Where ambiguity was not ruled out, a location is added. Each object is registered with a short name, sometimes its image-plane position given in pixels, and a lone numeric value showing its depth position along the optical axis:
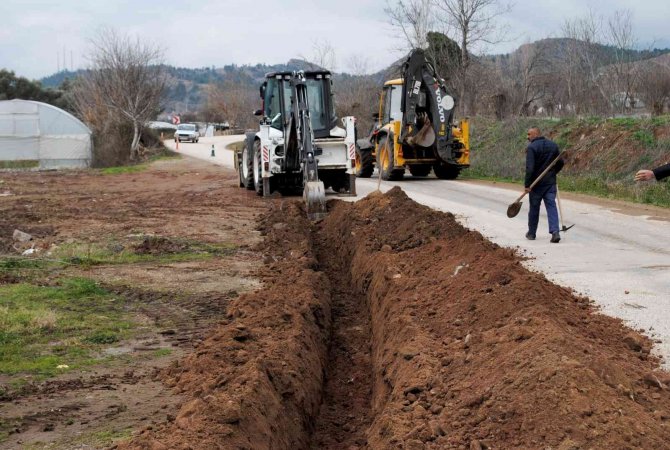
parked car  64.44
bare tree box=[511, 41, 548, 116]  37.94
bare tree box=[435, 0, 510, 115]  36.72
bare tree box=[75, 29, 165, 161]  40.28
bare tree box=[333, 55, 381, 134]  43.03
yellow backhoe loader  23.05
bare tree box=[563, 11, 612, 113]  32.69
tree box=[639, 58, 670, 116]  28.87
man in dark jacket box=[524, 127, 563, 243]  12.46
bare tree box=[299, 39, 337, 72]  57.22
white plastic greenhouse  37.53
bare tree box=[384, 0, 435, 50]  39.79
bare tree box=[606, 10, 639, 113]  31.70
